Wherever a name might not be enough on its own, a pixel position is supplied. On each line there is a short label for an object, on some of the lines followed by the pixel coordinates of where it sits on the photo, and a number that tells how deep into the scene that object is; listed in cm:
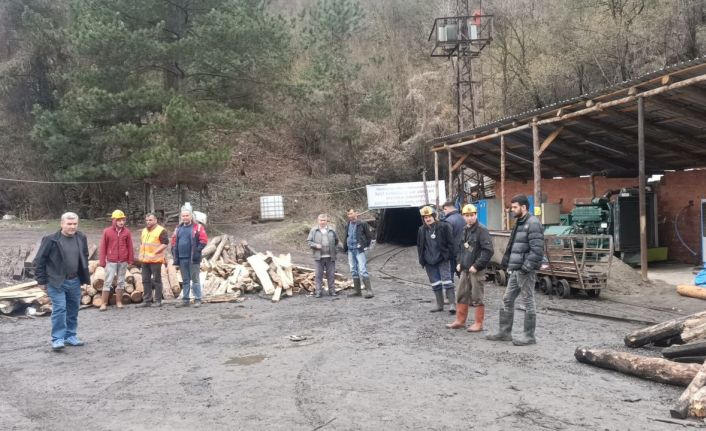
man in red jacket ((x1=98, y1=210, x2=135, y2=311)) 1153
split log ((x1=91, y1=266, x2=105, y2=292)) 1219
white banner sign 2533
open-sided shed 1184
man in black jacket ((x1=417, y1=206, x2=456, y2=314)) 971
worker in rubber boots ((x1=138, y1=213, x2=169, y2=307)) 1144
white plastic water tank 2797
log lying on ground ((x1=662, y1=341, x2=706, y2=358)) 587
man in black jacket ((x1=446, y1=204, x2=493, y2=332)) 803
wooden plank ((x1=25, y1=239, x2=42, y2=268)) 1480
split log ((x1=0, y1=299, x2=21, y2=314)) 1120
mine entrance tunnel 2911
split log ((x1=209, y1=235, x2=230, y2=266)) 1554
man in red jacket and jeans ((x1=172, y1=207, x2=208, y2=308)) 1143
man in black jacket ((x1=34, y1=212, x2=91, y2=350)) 777
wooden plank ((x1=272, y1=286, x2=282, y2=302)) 1252
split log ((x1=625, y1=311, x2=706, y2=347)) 664
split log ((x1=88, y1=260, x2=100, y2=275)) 1311
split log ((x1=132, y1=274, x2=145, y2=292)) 1229
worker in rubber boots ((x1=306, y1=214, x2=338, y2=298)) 1243
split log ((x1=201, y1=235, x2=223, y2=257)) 1673
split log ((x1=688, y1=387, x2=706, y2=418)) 459
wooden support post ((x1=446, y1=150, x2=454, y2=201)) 2040
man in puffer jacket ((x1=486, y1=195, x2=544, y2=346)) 709
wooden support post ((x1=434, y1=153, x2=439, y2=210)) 2186
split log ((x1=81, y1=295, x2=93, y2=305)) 1198
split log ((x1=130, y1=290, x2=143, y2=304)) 1221
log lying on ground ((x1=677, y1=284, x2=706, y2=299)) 1081
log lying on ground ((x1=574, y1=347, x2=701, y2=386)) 550
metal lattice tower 2678
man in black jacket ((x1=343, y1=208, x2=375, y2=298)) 1241
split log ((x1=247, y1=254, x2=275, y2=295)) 1331
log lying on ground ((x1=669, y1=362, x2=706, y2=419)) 465
